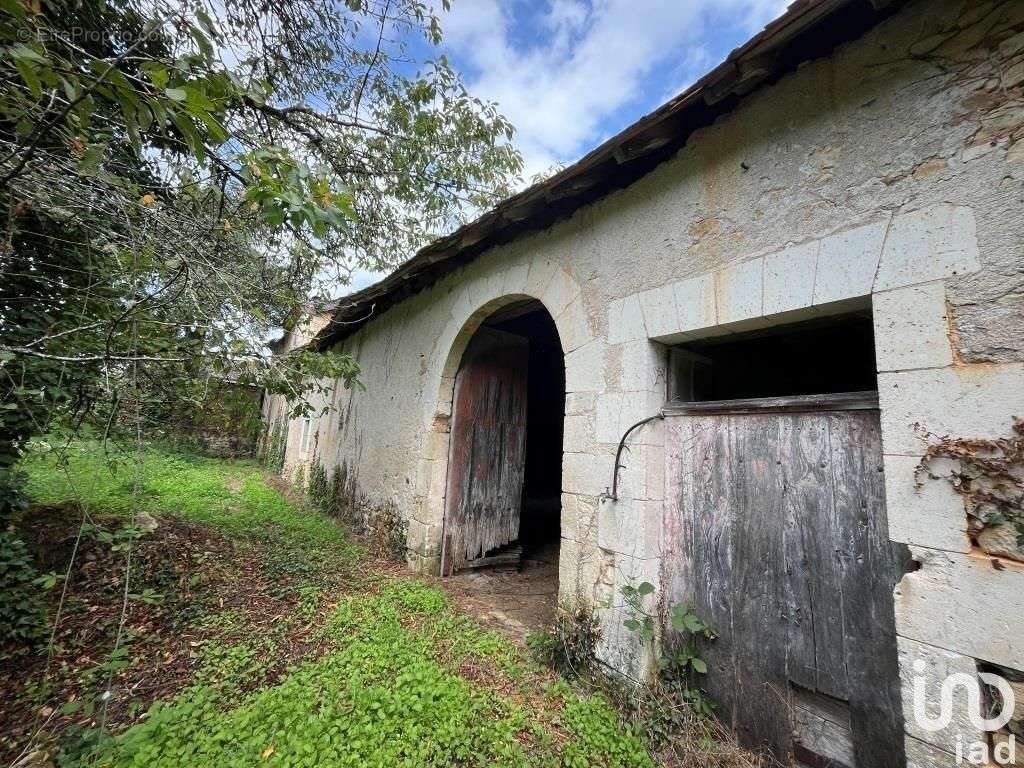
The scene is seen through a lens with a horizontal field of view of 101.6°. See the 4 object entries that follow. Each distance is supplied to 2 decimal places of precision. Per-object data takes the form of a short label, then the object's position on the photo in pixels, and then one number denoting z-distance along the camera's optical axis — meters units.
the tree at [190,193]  1.59
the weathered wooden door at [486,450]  4.70
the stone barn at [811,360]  1.62
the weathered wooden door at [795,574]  1.90
